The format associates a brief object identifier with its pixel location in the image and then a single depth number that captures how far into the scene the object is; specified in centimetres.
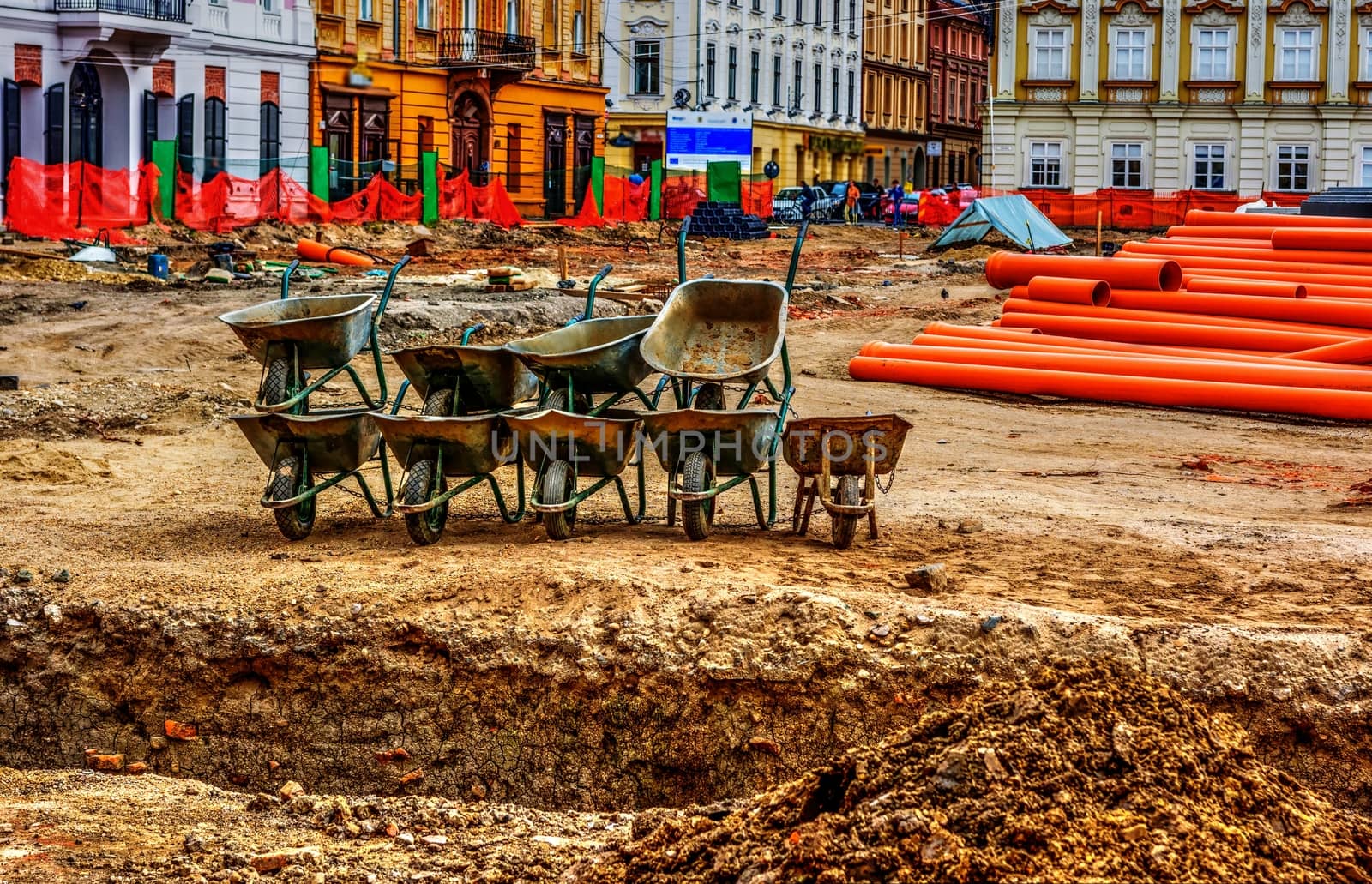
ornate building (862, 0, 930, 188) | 7481
